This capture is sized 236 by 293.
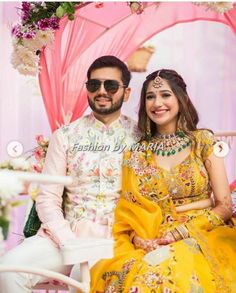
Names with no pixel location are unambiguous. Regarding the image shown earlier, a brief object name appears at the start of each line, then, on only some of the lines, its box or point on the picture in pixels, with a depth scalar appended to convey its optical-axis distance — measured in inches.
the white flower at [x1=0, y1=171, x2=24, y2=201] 50.6
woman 87.1
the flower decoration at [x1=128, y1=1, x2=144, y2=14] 115.0
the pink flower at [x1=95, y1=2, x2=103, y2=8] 119.9
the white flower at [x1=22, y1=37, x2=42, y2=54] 114.7
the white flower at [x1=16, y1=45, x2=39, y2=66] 115.0
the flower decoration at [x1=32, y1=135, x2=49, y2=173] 118.3
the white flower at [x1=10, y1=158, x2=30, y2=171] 64.7
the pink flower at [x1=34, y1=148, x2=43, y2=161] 118.6
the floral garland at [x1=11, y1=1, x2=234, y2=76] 111.7
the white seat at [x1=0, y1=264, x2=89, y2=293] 75.5
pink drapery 122.8
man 102.5
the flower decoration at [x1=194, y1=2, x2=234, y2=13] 105.1
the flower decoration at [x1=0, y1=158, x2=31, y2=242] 50.4
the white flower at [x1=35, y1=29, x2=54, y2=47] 114.7
